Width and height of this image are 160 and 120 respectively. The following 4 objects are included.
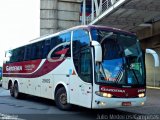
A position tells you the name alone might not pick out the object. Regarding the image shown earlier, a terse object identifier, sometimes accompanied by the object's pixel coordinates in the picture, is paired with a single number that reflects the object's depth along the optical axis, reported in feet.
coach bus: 42.29
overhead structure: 82.14
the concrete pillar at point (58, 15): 128.47
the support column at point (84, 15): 128.39
